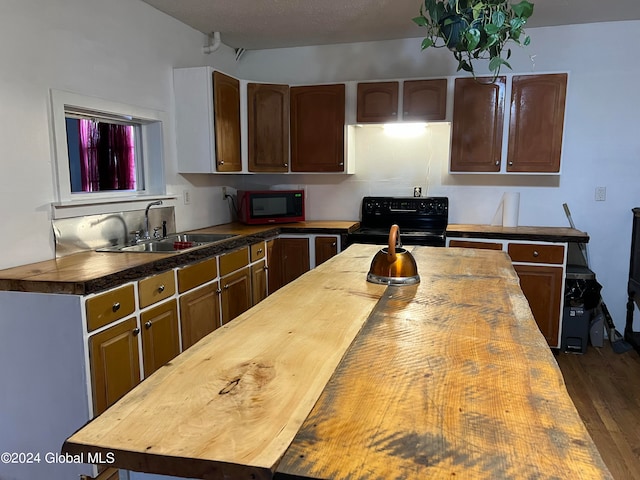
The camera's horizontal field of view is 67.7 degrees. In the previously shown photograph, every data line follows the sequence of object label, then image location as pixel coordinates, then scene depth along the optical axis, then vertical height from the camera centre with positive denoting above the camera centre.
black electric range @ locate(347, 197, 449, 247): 3.75 -0.29
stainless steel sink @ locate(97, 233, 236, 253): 2.84 -0.40
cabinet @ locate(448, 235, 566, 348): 3.42 -0.67
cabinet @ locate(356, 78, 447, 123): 3.68 +0.64
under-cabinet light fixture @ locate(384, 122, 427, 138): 4.04 +0.45
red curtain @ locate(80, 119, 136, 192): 2.85 +0.16
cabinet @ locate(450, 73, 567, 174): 3.49 +0.44
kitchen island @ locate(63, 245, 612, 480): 0.73 -0.42
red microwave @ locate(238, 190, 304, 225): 3.92 -0.20
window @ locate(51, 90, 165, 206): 2.52 +0.20
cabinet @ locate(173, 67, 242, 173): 3.43 +0.46
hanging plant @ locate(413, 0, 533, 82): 1.93 +0.67
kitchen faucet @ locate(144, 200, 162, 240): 3.12 -0.27
